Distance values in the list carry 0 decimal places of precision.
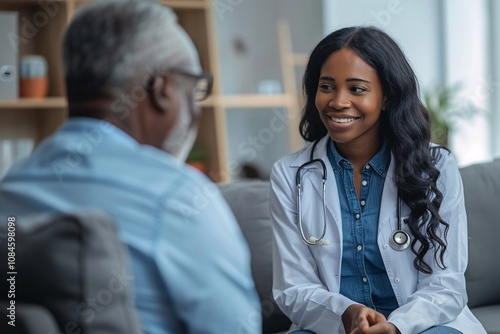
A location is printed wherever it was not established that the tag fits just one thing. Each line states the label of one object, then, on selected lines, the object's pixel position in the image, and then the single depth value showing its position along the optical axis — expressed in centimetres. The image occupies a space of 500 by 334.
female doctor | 165
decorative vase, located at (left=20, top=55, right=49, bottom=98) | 342
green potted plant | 399
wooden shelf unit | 347
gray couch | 202
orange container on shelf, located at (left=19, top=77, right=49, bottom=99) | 346
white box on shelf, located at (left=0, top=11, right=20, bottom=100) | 265
